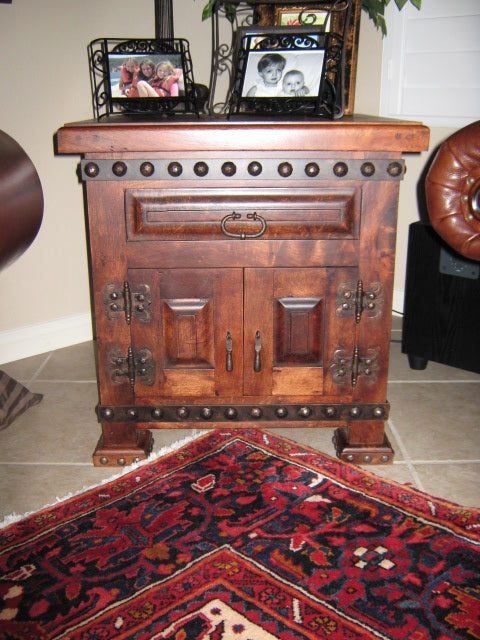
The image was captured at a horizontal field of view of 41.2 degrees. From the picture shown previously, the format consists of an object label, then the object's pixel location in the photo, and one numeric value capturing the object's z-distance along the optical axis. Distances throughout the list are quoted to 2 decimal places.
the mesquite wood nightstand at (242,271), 1.32
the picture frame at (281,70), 1.42
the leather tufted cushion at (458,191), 1.09
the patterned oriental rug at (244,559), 1.03
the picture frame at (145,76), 1.48
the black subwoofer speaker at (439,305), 1.89
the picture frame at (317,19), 1.62
